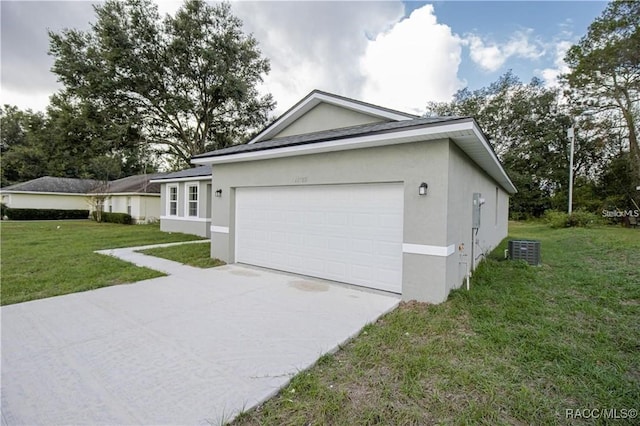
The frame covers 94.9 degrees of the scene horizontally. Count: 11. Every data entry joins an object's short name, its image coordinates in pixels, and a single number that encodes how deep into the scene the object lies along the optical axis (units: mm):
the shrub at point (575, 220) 18155
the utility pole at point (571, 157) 18341
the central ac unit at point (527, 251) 7891
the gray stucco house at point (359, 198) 4801
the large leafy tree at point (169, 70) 18359
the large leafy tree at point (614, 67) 18781
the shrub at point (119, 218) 20172
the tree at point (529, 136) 26922
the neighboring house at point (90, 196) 20589
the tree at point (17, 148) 31062
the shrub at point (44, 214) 22723
